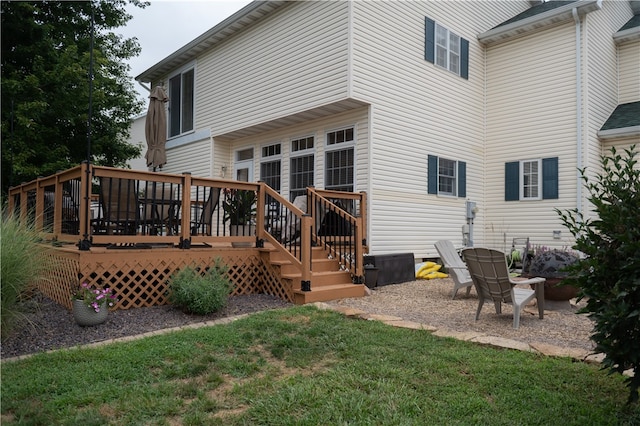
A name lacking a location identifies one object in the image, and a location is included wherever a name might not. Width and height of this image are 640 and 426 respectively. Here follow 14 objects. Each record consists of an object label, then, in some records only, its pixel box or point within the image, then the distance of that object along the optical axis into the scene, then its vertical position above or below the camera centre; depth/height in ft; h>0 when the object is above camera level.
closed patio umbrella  32.81 +7.18
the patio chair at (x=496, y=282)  17.48 -2.06
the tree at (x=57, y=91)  40.63 +12.76
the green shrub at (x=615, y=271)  8.42 -0.79
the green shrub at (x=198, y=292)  17.92 -2.59
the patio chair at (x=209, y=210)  22.58 +0.84
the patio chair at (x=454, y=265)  23.29 -1.91
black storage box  28.17 -2.45
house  31.63 +9.58
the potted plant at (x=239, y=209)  23.77 +0.95
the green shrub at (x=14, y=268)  13.78 -1.36
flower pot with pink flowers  16.28 -2.89
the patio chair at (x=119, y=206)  19.27 +0.85
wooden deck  18.42 -1.04
